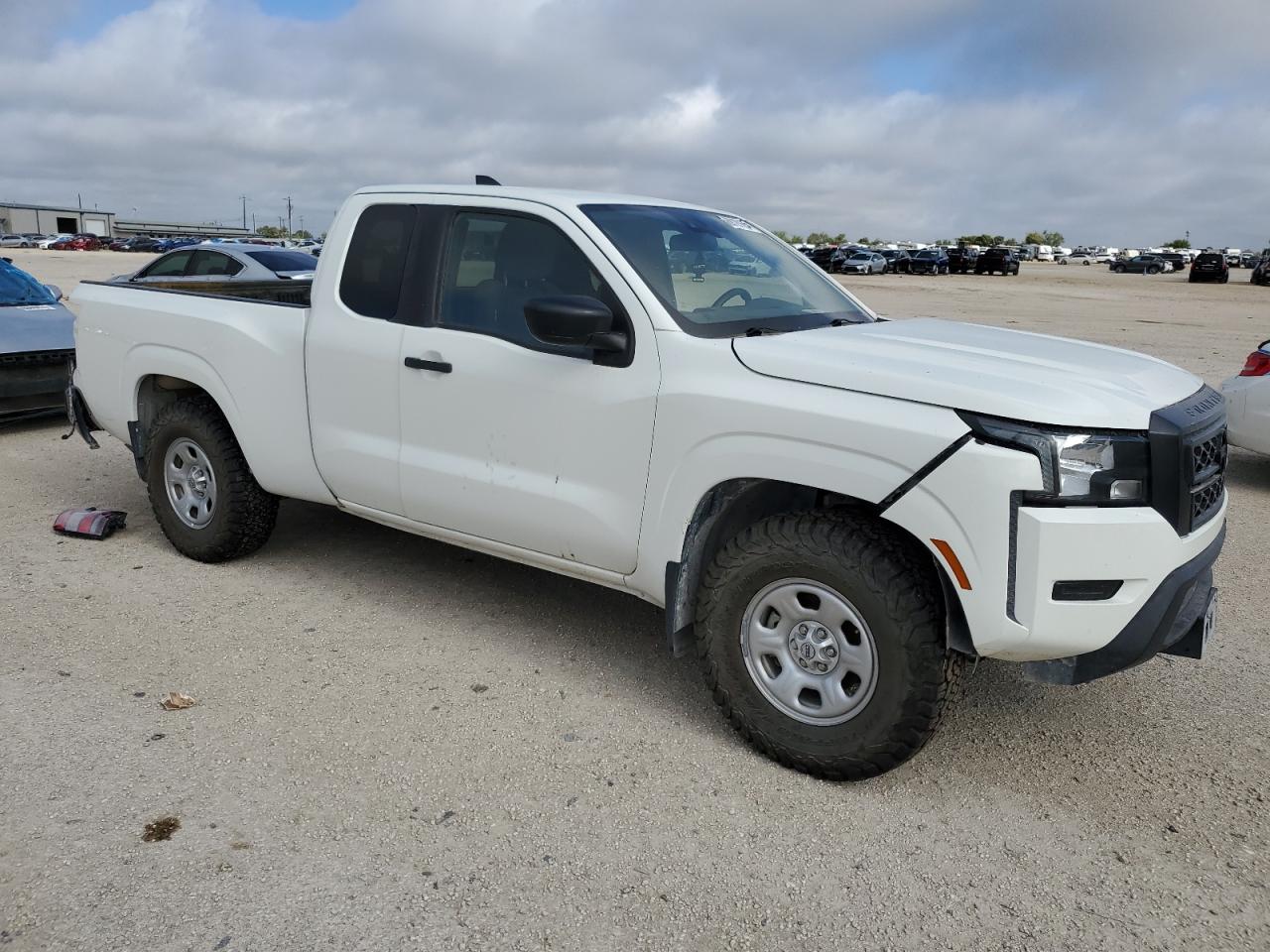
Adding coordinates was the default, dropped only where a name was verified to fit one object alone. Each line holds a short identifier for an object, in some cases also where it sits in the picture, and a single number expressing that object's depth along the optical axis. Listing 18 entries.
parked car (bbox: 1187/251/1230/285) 52.06
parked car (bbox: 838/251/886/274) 58.72
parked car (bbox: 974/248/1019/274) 57.89
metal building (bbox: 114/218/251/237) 166.62
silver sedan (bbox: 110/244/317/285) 12.93
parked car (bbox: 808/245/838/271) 60.53
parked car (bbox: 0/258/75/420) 8.38
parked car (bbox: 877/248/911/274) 62.31
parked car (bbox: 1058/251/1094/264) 103.68
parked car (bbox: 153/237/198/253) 82.12
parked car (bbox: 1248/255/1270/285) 48.44
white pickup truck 3.08
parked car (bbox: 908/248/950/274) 60.28
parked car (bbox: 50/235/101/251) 86.93
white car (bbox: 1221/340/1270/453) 7.52
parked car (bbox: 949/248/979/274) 59.72
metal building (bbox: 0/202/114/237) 139.00
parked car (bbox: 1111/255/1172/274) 69.62
